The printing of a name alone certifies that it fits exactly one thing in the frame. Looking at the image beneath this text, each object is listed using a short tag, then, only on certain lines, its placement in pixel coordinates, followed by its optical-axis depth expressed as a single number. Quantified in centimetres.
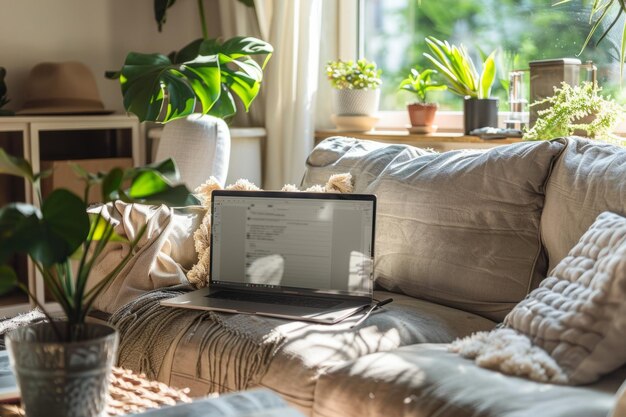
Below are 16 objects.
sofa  154
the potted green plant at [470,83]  298
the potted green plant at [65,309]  115
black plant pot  297
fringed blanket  183
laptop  212
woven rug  140
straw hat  359
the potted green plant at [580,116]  243
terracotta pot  321
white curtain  352
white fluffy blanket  156
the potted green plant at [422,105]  321
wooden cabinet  351
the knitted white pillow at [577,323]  158
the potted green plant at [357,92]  340
